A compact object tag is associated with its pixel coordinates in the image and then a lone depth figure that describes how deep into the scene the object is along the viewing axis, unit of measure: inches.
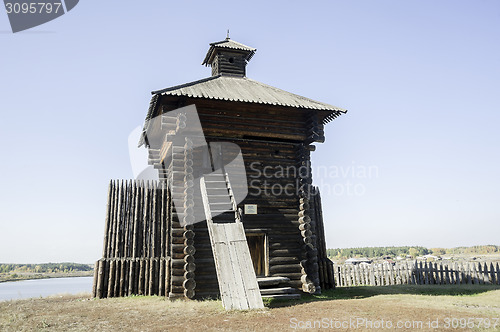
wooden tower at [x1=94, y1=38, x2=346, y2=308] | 479.5
